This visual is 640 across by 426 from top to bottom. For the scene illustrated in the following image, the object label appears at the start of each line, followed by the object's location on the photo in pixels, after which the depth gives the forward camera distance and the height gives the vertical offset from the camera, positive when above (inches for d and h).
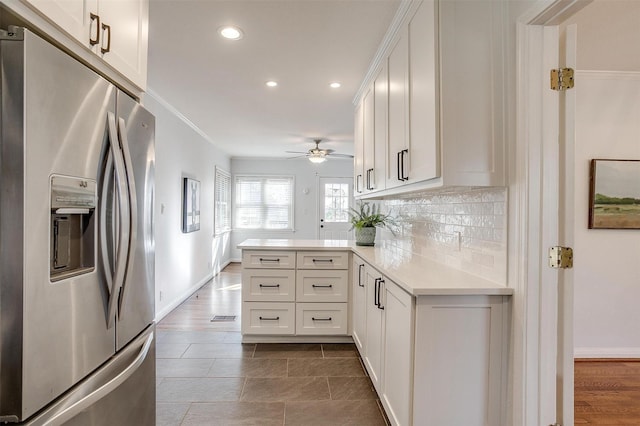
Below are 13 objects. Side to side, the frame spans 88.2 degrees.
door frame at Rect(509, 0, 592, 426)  55.1 -3.6
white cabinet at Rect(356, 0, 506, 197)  60.9 +22.2
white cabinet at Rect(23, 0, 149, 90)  39.0 +25.3
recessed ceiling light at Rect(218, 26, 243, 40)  89.1 +49.1
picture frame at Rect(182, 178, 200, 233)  183.6 +3.3
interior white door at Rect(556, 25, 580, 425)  55.5 -1.8
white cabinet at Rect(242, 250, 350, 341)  122.0 -30.3
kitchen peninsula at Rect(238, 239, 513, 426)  59.2 -25.0
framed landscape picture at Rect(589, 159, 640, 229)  111.7 +6.6
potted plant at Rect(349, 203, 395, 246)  135.5 -6.3
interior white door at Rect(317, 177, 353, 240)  313.1 +4.3
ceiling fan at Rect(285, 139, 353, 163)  229.3 +40.0
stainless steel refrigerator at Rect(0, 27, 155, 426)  32.5 -3.8
